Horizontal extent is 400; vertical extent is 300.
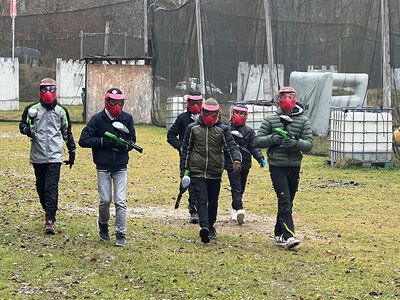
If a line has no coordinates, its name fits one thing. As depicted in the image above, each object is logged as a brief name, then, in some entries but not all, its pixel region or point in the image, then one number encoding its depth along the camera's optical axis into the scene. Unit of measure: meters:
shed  29.88
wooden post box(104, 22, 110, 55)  38.33
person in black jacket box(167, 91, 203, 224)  11.77
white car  26.75
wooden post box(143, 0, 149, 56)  32.19
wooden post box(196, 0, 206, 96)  27.31
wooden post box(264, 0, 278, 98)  22.62
